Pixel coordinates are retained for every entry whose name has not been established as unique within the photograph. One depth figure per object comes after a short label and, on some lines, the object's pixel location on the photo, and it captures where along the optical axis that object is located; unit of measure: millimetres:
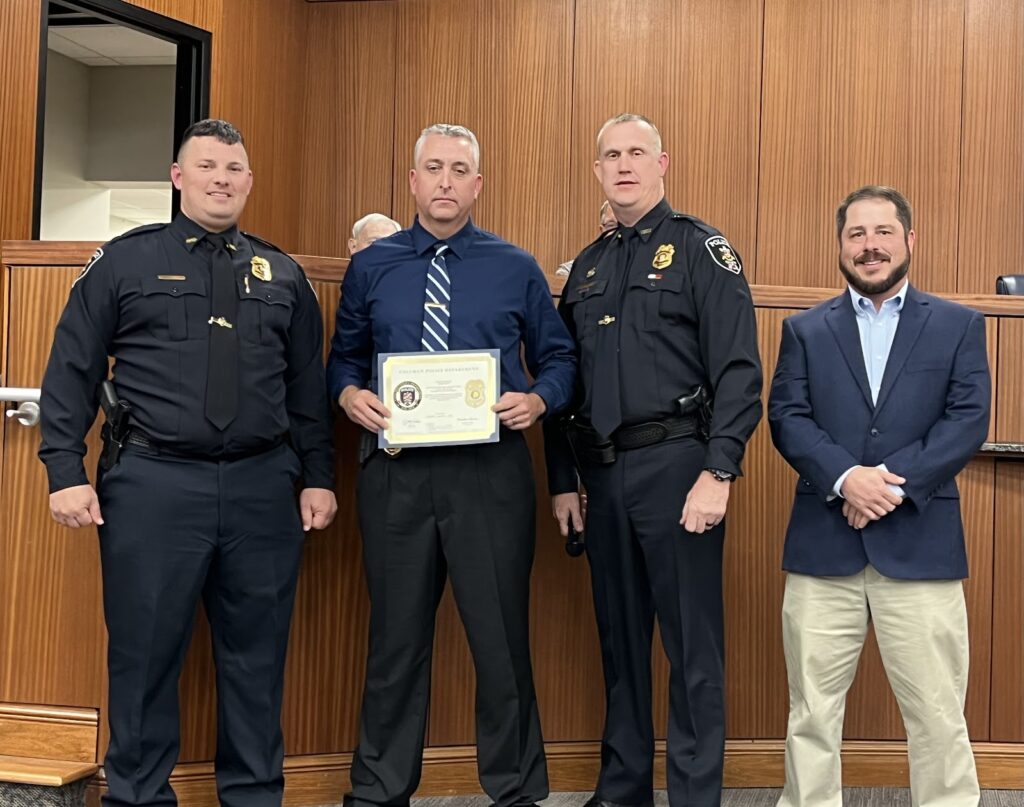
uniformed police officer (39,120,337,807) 2689
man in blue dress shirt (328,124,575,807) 2893
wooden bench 2852
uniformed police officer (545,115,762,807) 2844
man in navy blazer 2779
